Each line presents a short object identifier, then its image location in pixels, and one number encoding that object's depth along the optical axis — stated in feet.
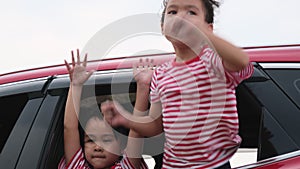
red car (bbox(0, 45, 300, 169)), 11.44
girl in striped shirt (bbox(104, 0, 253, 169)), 11.22
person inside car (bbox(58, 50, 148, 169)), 13.02
